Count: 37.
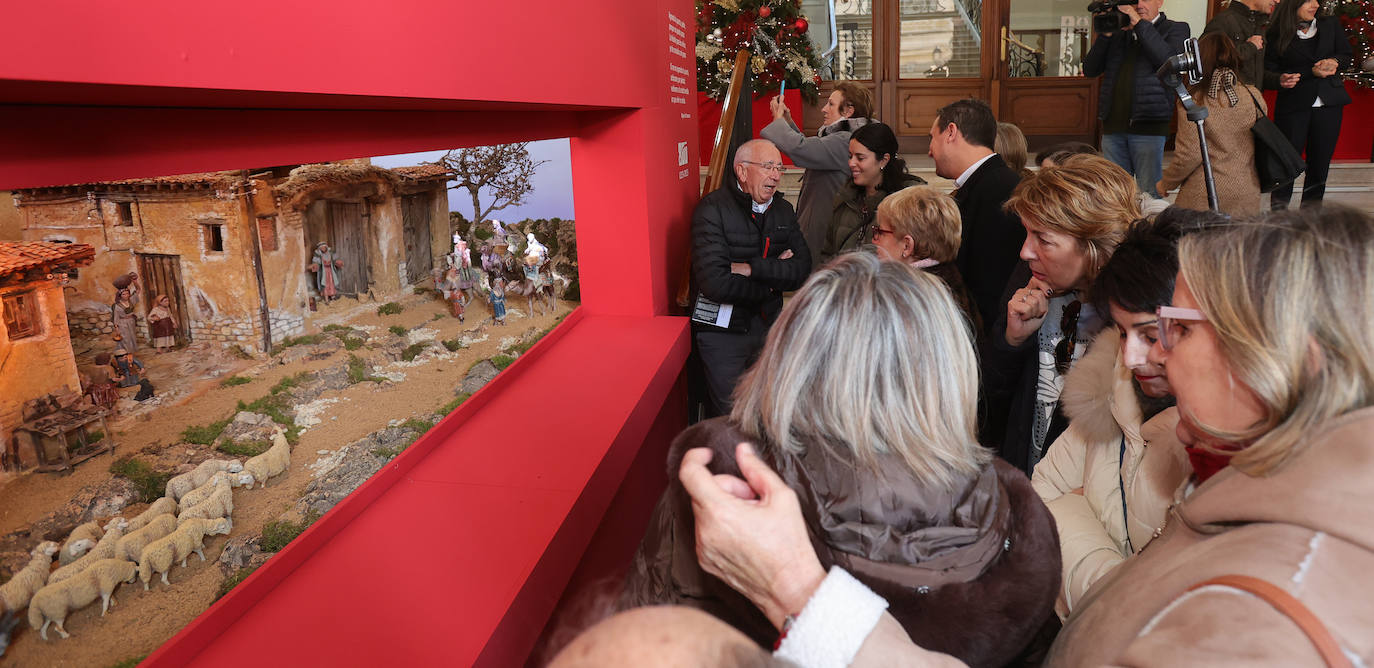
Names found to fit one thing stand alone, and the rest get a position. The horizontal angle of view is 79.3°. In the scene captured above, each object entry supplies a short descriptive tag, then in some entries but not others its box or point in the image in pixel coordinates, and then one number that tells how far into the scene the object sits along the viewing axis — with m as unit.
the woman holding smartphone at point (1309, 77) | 6.68
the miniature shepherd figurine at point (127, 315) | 1.51
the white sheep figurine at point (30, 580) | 1.26
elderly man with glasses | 4.22
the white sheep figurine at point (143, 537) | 1.51
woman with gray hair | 1.26
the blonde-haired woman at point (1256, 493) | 0.71
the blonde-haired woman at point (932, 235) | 3.21
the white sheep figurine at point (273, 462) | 1.90
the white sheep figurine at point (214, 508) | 1.66
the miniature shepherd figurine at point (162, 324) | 1.60
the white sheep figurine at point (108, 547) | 1.40
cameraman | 5.89
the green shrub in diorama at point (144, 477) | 1.51
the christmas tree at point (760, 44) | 8.16
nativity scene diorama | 1.33
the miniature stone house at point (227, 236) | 1.44
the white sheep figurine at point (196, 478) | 1.63
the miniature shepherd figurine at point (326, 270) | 2.21
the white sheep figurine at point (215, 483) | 1.67
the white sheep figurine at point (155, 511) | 1.54
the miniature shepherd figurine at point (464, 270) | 3.18
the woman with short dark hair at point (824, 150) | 5.47
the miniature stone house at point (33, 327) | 1.27
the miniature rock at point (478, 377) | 3.06
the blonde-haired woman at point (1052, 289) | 2.26
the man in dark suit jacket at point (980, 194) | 3.28
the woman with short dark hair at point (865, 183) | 4.66
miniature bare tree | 3.14
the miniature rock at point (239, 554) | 1.79
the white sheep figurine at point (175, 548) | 1.57
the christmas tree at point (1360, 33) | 8.59
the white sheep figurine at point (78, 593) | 1.32
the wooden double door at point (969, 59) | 10.19
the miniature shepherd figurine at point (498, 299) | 3.45
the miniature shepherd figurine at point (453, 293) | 3.06
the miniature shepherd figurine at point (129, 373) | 1.51
